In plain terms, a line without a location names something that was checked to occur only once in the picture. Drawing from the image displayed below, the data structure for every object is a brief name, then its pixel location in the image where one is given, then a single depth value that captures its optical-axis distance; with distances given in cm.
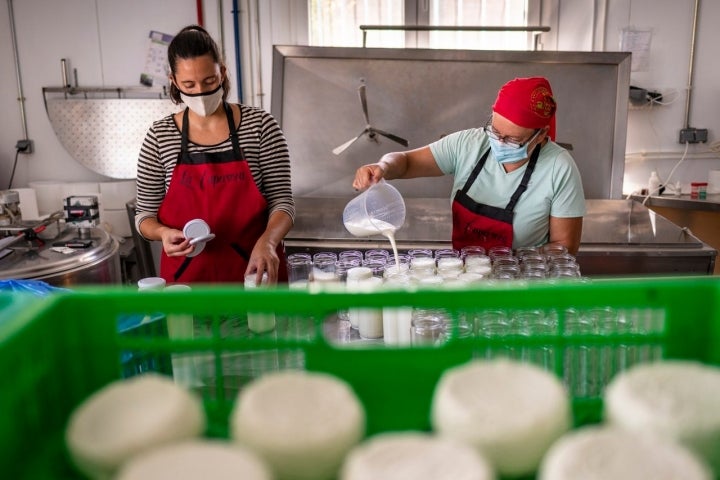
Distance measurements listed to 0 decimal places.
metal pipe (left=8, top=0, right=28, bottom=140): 389
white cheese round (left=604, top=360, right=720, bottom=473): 55
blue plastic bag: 138
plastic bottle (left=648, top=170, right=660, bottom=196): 393
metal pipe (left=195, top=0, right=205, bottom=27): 386
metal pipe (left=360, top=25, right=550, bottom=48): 362
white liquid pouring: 192
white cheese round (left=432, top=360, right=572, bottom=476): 56
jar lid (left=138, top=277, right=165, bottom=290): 134
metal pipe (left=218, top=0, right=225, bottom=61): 390
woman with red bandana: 192
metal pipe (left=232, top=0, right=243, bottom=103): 389
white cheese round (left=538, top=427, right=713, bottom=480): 49
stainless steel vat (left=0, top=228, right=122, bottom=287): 226
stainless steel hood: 366
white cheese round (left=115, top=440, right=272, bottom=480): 49
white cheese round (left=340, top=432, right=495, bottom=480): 50
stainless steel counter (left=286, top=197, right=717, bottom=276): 271
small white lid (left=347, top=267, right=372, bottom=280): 160
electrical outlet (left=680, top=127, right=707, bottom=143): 396
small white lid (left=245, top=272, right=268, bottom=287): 166
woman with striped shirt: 206
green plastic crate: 59
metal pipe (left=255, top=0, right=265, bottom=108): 392
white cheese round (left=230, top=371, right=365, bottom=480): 54
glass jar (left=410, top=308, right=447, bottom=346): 126
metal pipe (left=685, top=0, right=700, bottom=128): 386
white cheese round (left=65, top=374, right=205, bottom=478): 54
